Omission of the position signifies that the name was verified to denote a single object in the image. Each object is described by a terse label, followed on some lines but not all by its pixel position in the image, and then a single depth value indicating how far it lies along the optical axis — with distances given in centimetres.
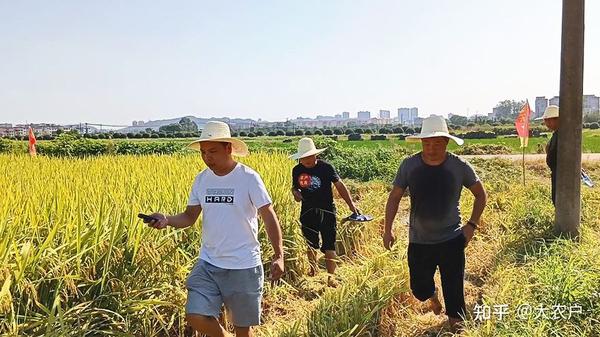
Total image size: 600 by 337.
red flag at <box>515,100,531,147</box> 1053
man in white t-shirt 269
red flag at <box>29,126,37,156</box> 1146
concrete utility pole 467
